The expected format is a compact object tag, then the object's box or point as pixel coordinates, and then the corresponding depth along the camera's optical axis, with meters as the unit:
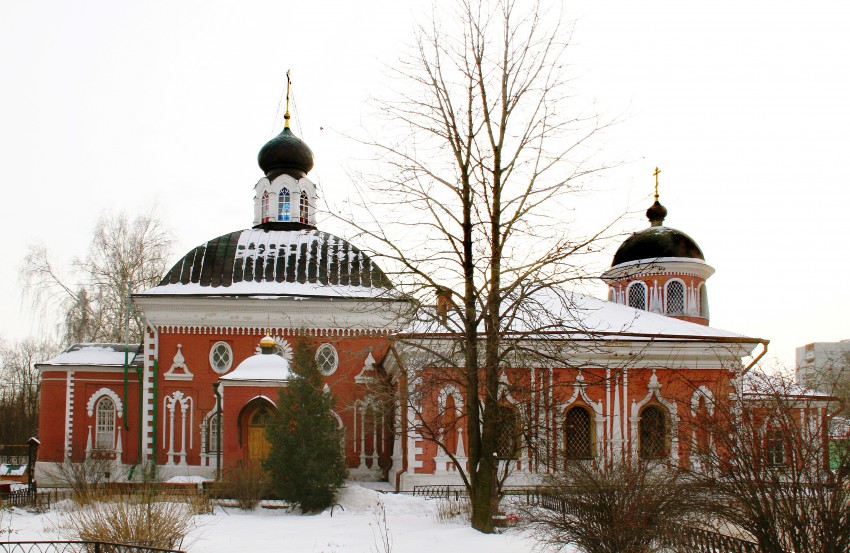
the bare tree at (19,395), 45.62
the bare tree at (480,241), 12.60
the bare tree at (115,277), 32.16
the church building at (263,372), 21.38
